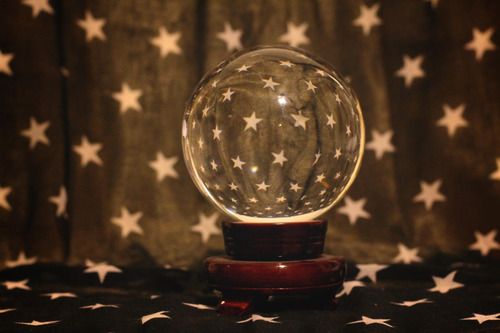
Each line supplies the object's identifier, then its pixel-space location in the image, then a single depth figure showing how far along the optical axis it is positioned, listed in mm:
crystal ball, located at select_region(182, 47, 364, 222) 643
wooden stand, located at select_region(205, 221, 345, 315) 637
